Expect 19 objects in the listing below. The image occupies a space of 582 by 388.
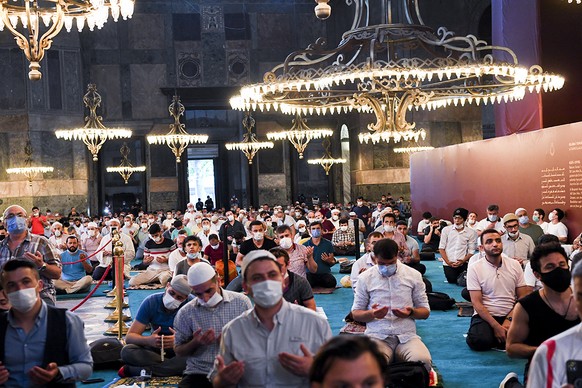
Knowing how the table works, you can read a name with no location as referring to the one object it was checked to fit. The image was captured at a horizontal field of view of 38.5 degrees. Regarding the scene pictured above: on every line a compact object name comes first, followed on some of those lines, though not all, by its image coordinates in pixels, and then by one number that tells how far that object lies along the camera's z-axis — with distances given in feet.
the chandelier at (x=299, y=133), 73.20
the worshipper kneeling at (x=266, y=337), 11.91
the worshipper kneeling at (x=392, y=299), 21.53
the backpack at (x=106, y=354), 26.16
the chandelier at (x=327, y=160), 87.98
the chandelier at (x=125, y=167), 89.86
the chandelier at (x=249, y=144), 75.80
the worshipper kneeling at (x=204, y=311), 16.25
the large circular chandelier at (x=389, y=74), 36.29
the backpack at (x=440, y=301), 34.24
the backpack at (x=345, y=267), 49.62
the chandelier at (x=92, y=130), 55.42
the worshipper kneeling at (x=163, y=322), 20.79
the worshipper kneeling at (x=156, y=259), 43.47
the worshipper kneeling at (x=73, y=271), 44.32
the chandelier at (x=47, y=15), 27.66
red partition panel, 46.75
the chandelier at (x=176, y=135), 64.95
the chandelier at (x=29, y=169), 83.10
